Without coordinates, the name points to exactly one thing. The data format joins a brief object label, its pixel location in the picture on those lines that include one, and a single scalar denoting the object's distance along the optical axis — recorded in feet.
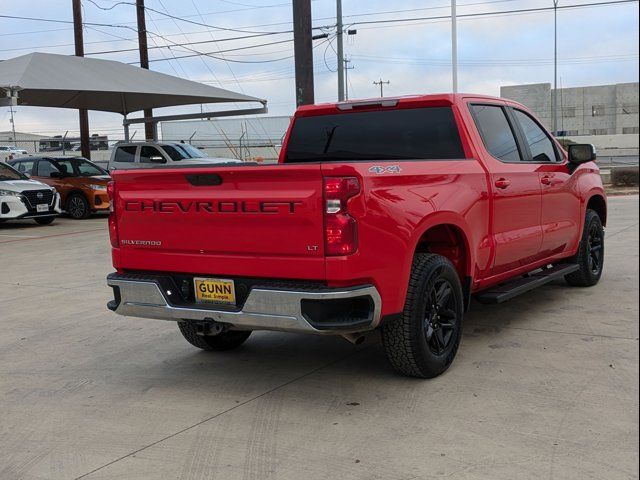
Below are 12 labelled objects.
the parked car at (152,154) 60.54
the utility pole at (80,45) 83.35
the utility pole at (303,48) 53.52
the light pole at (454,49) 101.45
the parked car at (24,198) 51.67
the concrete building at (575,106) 255.50
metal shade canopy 60.59
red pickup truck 12.82
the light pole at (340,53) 92.27
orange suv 60.54
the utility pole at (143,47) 89.45
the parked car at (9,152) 143.58
